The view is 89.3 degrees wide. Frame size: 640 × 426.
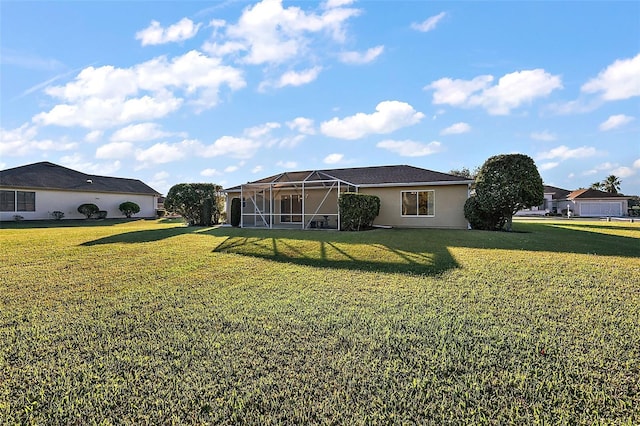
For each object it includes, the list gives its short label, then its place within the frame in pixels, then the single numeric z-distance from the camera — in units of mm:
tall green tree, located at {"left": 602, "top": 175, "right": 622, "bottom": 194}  53281
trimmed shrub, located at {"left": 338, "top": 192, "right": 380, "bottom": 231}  15078
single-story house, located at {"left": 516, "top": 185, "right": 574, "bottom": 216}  44306
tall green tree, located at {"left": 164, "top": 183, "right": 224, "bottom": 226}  20828
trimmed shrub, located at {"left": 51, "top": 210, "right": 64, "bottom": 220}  25828
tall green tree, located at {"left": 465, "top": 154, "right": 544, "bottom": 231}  13984
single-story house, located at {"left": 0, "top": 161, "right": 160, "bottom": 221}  24095
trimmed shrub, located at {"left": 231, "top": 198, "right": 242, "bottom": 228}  19312
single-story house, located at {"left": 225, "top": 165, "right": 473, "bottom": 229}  16219
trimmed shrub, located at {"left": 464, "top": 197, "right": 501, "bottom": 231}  14844
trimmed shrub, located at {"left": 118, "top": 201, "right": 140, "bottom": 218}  29750
